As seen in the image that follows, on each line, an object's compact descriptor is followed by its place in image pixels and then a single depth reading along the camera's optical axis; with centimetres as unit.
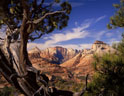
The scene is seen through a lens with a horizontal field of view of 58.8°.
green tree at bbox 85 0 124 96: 499
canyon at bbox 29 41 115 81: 4645
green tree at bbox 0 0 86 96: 359
